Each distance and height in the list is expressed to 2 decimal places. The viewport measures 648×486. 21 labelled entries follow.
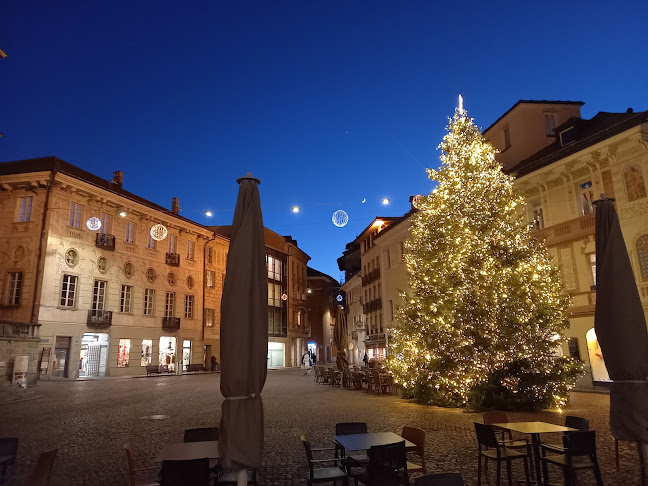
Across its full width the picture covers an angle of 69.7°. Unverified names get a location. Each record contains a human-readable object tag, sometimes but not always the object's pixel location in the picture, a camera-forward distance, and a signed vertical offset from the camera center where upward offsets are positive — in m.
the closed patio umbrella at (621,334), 5.62 +0.12
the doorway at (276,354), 52.72 -0.45
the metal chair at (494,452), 6.19 -1.44
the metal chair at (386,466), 4.89 -1.28
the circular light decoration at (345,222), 19.16 +5.13
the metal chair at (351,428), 6.85 -1.15
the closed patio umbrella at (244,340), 4.51 +0.11
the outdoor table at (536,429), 6.20 -1.13
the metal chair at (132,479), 5.16 -1.37
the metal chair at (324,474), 5.57 -1.52
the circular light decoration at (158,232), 31.39 +8.08
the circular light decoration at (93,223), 25.77 +7.07
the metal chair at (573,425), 6.28 -1.19
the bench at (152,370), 32.24 -1.20
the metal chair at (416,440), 5.90 -1.25
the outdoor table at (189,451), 5.29 -1.18
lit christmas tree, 13.55 +1.36
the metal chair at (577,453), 5.72 -1.32
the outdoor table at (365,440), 5.69 -1.17
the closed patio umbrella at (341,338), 23.61 +0.53
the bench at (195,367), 36.29 -1.23
